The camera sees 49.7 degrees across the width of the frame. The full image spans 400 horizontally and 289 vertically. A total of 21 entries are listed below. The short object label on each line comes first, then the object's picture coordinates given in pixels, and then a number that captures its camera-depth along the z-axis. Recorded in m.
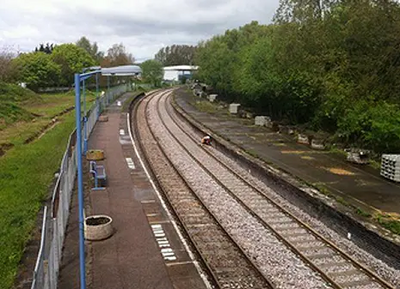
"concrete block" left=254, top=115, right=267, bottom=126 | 33.22
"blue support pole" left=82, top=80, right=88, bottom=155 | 22.48
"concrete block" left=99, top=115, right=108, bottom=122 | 35.77
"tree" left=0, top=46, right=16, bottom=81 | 53.56
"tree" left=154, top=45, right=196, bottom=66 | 153.75
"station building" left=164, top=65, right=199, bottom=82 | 118.00
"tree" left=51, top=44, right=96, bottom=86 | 70.56
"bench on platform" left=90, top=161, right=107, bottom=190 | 16.44
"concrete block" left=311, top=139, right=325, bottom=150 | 23.58
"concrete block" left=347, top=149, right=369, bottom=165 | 19.81
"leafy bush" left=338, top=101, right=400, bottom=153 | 19.39
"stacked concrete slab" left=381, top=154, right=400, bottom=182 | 16.44
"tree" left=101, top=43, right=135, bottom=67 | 83.56
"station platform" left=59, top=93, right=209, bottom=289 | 9.35
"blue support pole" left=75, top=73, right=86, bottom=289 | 7.93
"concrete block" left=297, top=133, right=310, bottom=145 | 25.20
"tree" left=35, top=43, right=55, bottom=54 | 123.12
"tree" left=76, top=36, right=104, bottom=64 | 116.43
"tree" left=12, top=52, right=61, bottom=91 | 64.12
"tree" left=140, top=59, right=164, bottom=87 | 92.62
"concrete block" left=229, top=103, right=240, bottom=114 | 41.89
